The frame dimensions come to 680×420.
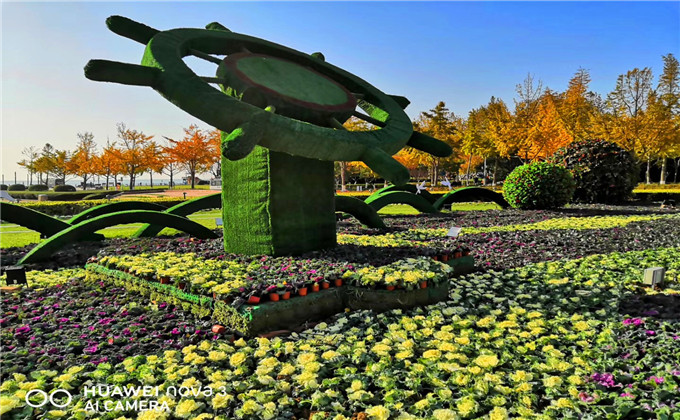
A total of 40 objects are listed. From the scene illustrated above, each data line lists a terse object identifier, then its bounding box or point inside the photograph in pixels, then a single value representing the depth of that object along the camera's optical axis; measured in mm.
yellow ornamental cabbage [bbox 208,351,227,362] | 2846
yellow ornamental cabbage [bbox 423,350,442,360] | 2793
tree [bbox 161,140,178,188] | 35738
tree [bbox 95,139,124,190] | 36847
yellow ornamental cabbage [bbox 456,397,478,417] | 2133
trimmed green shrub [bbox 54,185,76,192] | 36000
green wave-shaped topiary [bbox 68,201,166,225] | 7871
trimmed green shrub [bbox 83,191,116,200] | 24200
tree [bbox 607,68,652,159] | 27406
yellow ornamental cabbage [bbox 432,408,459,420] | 2092
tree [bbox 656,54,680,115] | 32909
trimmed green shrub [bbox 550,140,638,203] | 14195
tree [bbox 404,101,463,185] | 34688
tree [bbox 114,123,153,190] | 36522
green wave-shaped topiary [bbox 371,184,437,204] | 11977
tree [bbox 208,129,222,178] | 37219
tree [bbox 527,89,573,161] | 27016
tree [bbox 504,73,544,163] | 28812
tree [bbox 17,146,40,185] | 46156
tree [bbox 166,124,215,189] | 35875
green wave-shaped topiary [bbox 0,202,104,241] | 6711
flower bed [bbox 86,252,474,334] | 3506
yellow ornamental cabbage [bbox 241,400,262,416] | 2225
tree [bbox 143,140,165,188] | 37438
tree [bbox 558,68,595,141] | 30938
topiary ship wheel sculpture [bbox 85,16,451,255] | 3820
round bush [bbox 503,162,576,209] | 12344
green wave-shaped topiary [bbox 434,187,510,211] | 12750
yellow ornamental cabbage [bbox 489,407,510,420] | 2069
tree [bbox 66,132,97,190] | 40900
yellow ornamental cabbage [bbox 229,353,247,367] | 2801
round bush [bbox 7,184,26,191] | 41000
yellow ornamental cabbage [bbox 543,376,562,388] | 2369
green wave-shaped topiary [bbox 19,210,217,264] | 6191
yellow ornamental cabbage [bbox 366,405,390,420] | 2128
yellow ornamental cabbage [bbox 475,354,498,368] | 2619
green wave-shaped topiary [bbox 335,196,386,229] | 8078
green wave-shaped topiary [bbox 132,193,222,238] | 7586
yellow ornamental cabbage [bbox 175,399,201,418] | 2195
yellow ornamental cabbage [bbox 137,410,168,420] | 2162
